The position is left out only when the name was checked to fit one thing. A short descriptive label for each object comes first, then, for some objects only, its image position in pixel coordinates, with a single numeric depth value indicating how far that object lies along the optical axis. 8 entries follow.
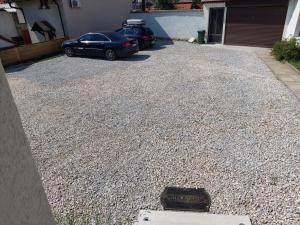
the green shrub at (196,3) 28.40
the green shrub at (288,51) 11.85
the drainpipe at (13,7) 18.38
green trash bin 17.67
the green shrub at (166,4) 27.72
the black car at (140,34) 15.79
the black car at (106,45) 13.29
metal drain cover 3.63
